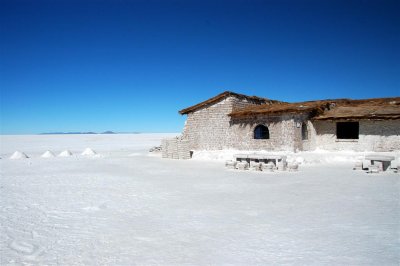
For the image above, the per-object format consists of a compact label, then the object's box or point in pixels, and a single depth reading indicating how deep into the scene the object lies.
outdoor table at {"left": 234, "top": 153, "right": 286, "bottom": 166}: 15.58
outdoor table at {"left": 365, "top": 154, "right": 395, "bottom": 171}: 14.09
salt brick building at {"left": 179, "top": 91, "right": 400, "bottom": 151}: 18.41
